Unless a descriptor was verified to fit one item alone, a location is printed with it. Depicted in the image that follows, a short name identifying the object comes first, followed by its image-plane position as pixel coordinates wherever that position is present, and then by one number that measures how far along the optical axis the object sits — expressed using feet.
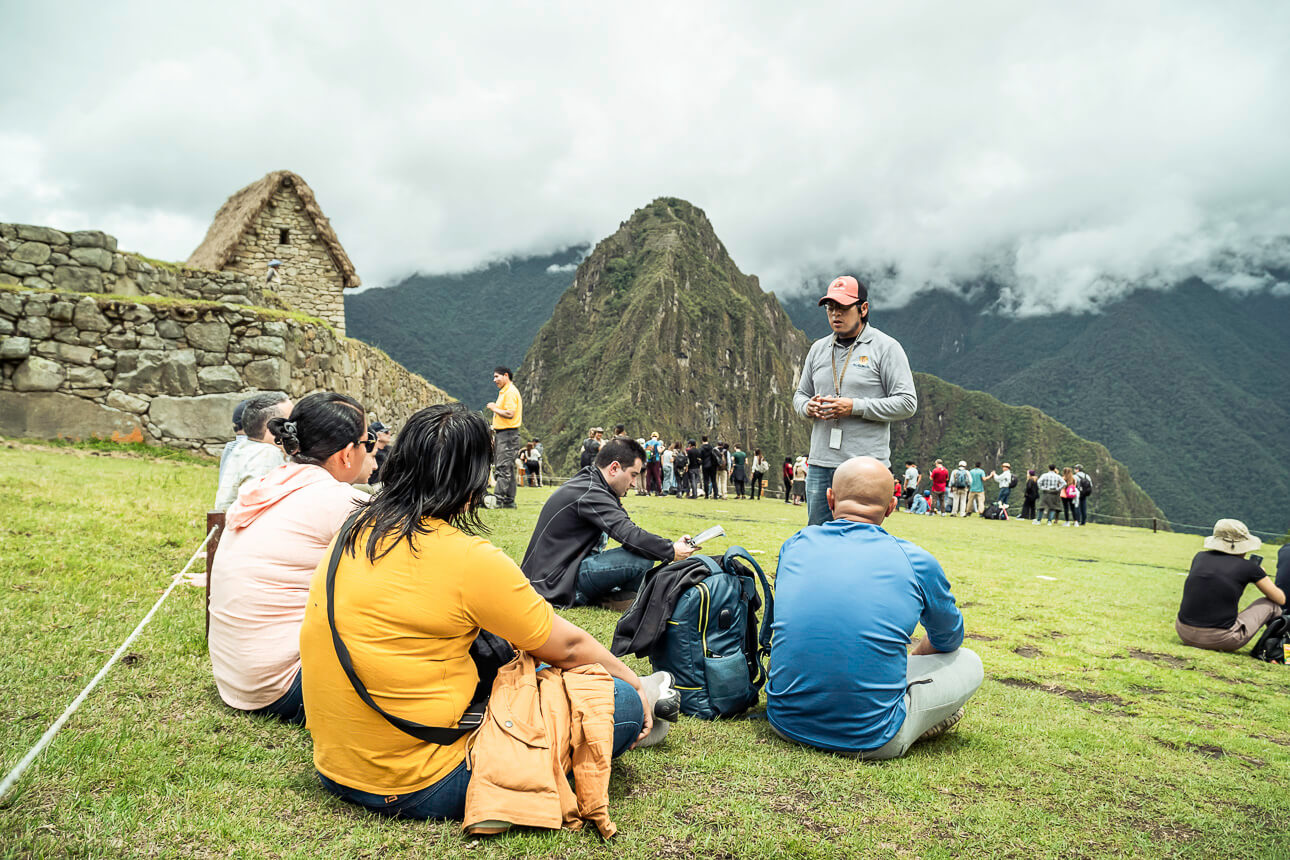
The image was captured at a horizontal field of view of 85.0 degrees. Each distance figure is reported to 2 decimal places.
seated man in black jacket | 16.19
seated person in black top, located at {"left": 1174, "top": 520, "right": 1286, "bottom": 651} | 17.84
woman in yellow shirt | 6.48
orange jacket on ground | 6.63
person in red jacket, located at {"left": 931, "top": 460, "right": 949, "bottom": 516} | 80.53
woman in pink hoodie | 8.95
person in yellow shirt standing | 34.27
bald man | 8.97
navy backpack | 10.71
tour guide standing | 13.71
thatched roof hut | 57.82
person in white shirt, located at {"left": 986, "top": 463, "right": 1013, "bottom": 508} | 74.28
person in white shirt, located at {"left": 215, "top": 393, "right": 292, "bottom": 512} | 14.99
